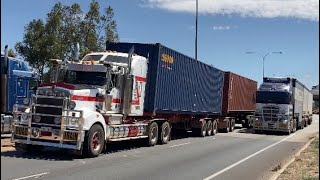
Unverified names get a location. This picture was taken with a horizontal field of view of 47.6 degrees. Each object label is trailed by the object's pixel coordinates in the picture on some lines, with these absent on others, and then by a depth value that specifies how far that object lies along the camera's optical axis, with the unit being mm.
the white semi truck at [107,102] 10297
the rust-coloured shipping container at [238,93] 23185
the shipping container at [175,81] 13792
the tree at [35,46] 23654
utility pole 26886
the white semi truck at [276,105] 23899
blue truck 12348
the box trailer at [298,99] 25262
